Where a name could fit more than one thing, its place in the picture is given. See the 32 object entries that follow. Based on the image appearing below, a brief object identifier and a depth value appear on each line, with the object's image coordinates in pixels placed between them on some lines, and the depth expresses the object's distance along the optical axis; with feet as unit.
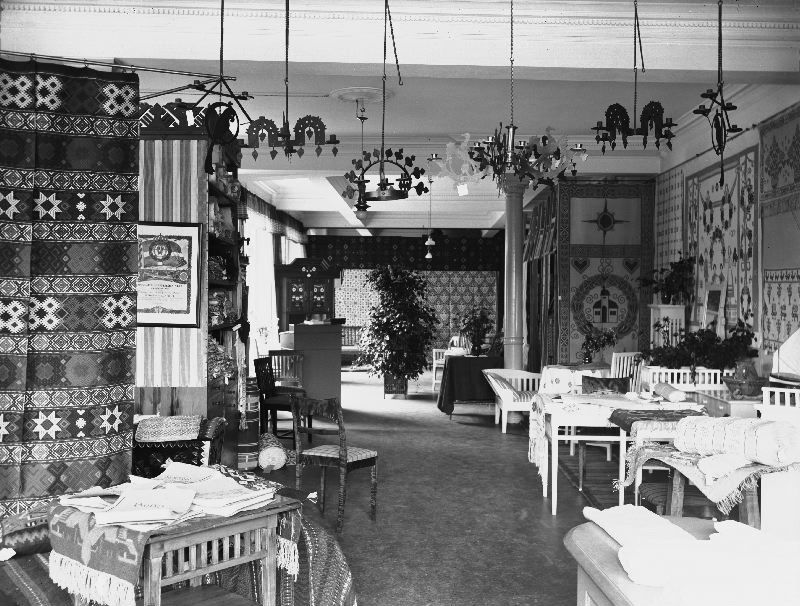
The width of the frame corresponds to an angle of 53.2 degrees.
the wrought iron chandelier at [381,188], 22.48
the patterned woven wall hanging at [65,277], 13.56
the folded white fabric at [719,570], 5.49
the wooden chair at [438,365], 52.20
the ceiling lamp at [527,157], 18.30
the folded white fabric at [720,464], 9.61
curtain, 47.45
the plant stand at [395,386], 47.11
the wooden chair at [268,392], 30.09
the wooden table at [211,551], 8.91
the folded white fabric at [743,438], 9.09
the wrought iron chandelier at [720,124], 14.73
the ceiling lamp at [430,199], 19.90
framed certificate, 19.49
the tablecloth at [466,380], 39.55
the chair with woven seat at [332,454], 19.26
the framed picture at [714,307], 28.55
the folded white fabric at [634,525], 6.74
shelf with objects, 20.88
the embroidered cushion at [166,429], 17.94
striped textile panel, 19.58
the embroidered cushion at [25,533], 12.57
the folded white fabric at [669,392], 20.45
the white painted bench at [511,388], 31.44
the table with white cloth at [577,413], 20.56
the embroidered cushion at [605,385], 24.57
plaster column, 38.86
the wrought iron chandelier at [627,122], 15.29
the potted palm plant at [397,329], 45.52
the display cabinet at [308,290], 39.75
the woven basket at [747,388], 23.31
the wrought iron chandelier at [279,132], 14.49
